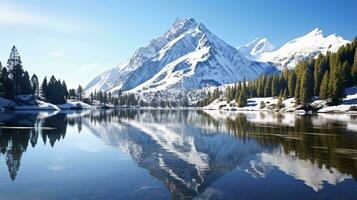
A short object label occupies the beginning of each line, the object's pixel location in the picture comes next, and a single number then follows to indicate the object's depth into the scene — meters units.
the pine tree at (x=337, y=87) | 151.50
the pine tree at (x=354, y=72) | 168.05
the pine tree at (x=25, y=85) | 186.75
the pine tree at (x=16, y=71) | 183.75
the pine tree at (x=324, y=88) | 158.25
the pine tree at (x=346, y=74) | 159.94
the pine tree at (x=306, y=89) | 166.25
